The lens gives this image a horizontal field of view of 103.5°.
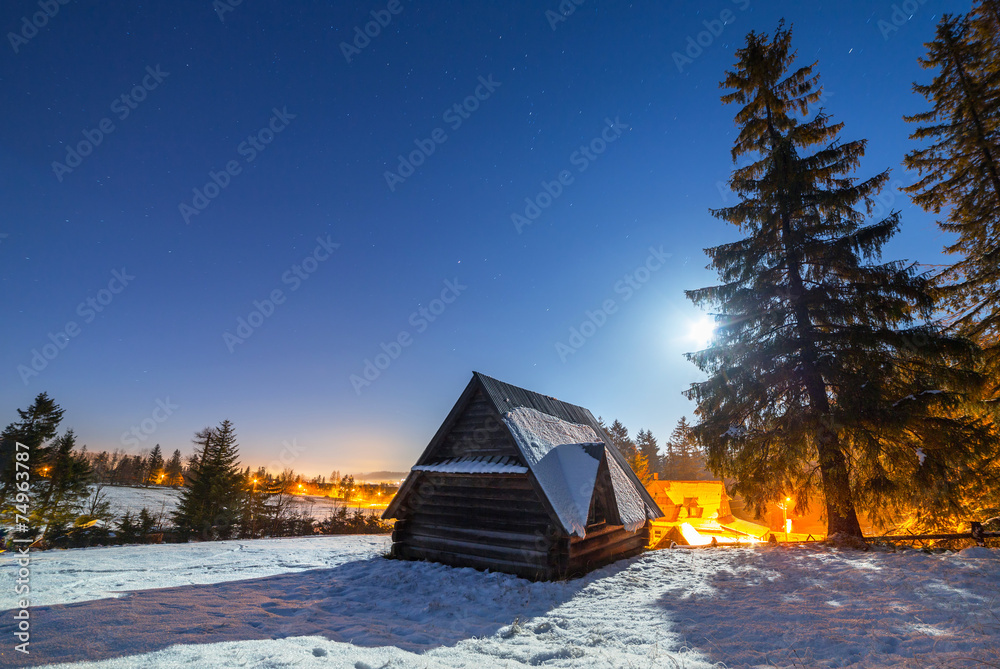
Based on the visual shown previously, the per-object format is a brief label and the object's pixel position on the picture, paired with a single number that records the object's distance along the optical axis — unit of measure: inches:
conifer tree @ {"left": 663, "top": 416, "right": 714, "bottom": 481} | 3014.3
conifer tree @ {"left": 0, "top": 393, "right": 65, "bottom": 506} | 1070.4
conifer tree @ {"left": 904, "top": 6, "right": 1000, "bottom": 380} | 480.4
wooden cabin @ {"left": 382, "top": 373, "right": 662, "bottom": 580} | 405.7
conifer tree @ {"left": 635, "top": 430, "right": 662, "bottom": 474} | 3604.8
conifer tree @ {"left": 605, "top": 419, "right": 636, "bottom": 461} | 2685.3
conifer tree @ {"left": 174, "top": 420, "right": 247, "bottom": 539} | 1243.2
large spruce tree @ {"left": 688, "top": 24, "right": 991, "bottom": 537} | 410.6
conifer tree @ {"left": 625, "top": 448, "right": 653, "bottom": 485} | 1745.8
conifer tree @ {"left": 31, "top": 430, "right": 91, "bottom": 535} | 1049.5
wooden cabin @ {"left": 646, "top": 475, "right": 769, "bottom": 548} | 1524.4
